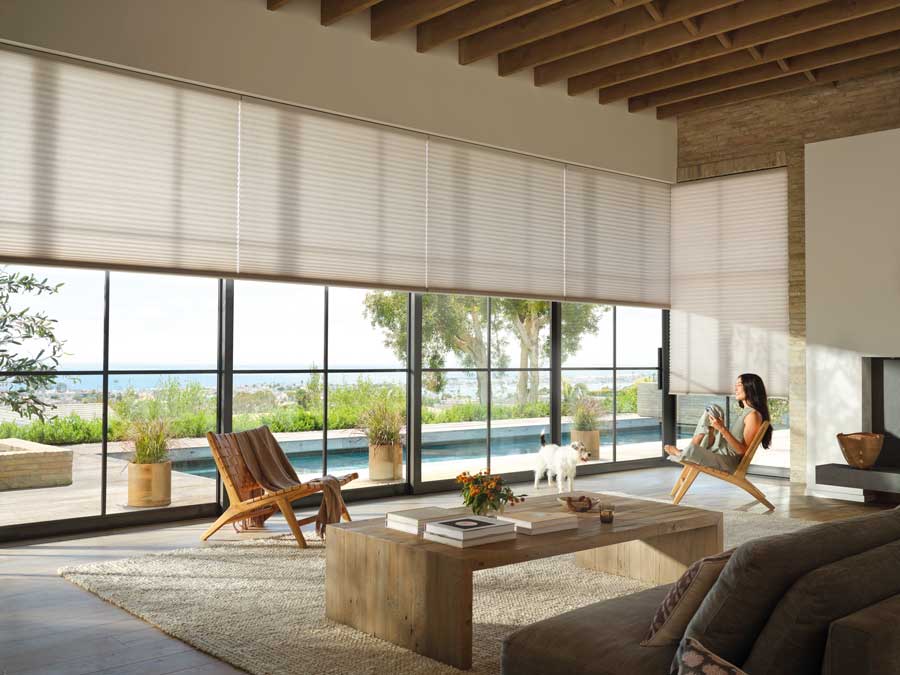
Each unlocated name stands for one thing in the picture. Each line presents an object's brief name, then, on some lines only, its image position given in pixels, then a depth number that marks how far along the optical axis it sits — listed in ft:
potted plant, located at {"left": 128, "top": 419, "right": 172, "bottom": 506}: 21.16
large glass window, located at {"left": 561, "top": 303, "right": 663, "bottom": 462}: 30.30
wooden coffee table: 11.48
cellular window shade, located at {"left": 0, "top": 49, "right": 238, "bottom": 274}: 17.39
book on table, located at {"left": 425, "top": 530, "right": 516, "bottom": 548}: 12.30
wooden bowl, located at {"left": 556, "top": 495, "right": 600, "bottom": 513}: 15.03
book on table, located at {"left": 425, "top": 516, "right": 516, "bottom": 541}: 12.38
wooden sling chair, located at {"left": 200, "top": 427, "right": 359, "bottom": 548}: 18.10
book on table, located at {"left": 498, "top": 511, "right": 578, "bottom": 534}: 13.23
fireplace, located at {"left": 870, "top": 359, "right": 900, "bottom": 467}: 24.75
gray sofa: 6.26
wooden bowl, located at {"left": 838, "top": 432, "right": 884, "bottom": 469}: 23.80
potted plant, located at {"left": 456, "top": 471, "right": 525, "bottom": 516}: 13.87
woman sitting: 23.11
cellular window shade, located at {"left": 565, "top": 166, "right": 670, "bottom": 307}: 27.91
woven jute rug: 11.54
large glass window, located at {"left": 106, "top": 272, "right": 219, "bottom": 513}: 21.27
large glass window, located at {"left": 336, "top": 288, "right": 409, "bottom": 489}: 25.31
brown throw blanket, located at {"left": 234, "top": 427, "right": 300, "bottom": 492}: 18.88
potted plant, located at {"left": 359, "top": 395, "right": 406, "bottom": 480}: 25.25
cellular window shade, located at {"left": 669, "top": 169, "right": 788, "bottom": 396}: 28.25
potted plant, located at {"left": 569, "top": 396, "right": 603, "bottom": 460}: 32.07
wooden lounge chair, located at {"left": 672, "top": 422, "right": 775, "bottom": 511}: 22.89
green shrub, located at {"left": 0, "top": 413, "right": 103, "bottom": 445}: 24.85
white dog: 23.30
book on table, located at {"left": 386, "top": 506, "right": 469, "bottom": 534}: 13.14
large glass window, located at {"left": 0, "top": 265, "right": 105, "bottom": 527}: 20.95
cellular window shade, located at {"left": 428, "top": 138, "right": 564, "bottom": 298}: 24.24
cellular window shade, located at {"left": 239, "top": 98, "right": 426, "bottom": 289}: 20.62
